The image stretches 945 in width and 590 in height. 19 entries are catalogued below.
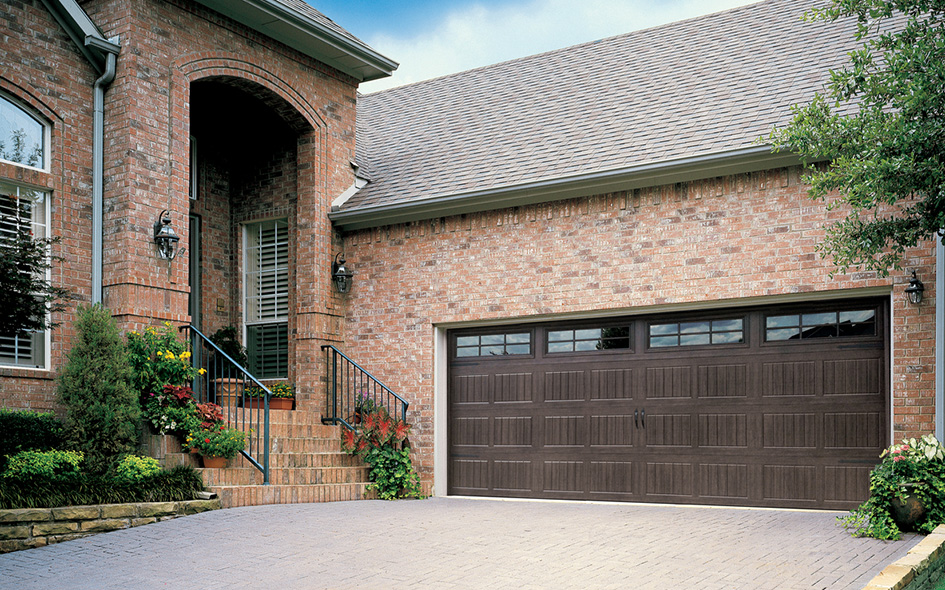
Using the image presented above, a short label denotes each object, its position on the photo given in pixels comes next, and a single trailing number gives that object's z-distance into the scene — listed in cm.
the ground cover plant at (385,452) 1130
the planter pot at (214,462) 964
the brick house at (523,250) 980
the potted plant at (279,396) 1212
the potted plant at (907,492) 755
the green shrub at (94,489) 800
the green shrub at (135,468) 882
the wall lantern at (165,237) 1038
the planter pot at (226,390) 1208
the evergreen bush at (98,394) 897
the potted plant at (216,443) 953
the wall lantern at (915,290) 895
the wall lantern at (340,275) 1266
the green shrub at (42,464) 849
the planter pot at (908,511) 754
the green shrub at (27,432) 885
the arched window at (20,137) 988
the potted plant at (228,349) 1247
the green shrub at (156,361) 970
